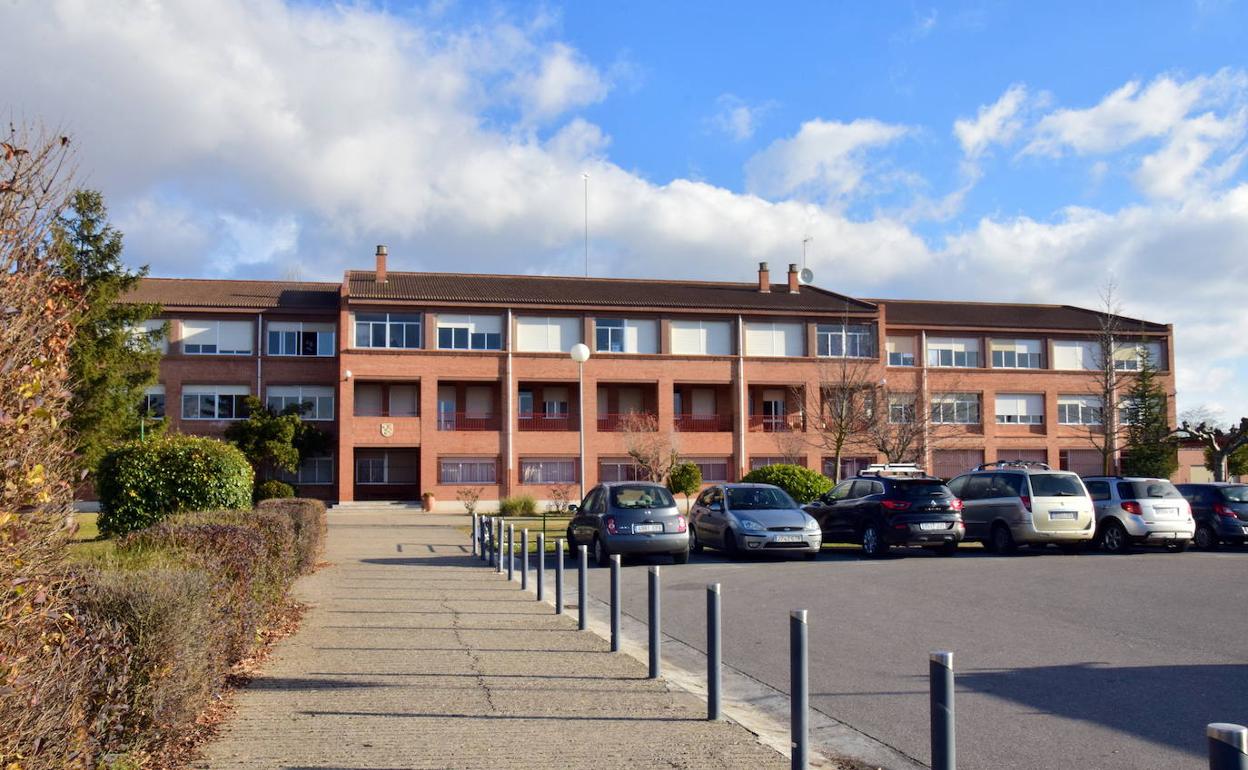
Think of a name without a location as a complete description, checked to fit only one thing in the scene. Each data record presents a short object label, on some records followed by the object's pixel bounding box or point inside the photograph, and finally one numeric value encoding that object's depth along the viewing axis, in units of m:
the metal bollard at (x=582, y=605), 10.76
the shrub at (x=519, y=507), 39.47
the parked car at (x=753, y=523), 19.02
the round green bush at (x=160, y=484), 17.08
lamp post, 30.73
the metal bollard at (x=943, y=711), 4.13
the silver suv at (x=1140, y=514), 20.73
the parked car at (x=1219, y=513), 22.25
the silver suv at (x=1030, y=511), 20.28
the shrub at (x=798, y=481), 29.61
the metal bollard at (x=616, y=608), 9.45
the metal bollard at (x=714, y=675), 6.82
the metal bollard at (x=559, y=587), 12.14
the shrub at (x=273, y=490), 43.14
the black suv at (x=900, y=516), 19.84
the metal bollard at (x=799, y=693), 5.37
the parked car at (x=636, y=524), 18.50
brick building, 48.38
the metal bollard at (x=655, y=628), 8.04
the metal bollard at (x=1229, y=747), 2.83
